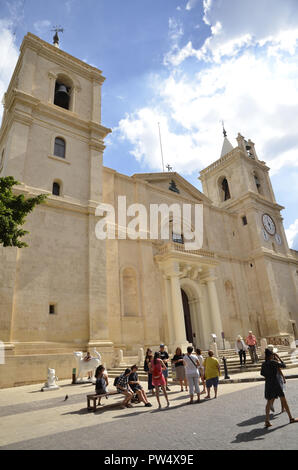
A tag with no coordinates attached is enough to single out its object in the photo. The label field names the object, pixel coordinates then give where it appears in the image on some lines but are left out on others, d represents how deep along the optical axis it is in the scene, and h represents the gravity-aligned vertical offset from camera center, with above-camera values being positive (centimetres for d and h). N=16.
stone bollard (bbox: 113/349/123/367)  1681 -5
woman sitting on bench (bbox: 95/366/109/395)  875 -57
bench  813 -92
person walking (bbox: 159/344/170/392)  1130 +6
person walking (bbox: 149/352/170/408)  846 -42
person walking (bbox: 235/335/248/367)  1414 +16
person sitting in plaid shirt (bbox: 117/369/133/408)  854 -79
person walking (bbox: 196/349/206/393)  1025 -43
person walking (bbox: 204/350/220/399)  888 -53
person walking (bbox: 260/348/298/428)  598 -59
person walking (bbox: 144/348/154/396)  1049 -32
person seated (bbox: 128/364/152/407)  863 -76
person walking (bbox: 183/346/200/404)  867 -42
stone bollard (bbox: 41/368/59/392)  1232 -74
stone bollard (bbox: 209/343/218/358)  1627 +23
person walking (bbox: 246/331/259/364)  1484 +11
